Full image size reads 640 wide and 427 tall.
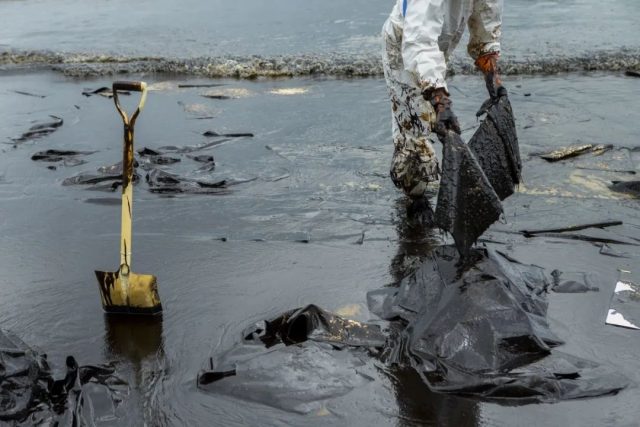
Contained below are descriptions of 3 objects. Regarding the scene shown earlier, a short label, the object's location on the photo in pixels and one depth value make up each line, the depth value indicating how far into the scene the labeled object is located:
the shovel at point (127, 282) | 3.94
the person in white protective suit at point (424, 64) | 4.26
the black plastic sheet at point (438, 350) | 3.32
